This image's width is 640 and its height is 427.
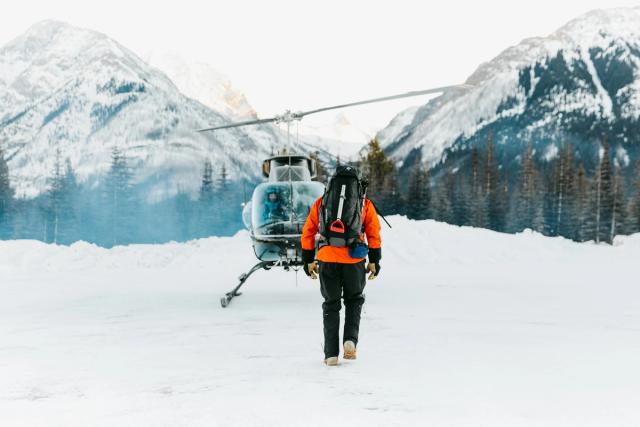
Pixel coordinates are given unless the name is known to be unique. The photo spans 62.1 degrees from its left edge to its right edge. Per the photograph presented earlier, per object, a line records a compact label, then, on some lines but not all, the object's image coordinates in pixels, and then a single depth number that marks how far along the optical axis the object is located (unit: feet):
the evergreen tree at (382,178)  190.19
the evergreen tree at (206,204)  222.07
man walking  18.52
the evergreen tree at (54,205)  180.86
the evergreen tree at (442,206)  183.62
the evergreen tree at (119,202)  204.03
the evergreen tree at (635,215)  174.29
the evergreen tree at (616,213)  173.68
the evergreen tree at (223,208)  224.94
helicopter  34.17
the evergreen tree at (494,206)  191.11
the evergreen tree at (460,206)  185.88
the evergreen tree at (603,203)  173.17
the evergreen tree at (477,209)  185.88
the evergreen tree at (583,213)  176.45
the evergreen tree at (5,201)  175.42
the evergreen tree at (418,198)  185.37
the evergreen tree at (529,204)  192.13
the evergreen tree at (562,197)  190.08
